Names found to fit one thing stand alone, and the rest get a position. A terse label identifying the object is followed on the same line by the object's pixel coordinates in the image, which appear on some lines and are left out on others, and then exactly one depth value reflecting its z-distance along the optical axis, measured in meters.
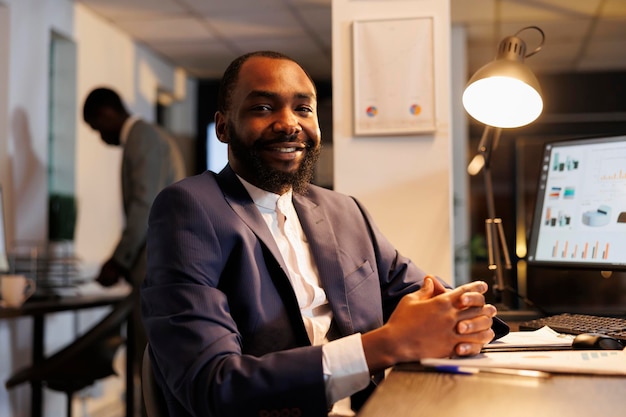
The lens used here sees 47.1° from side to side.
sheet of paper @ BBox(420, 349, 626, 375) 1.08
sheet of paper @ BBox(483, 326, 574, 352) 1.28
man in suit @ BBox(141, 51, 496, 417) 1.08
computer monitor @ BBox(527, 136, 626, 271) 1.80
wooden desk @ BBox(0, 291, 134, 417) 2.90
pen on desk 1.06
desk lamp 1.71
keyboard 1.44
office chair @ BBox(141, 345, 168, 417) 1.18
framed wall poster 2.70
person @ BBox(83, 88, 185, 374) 3.46
